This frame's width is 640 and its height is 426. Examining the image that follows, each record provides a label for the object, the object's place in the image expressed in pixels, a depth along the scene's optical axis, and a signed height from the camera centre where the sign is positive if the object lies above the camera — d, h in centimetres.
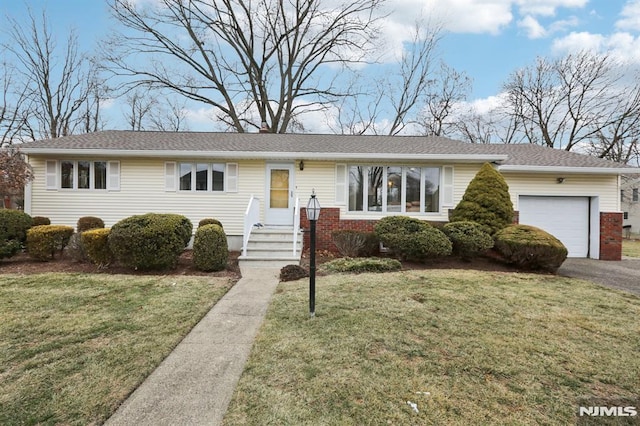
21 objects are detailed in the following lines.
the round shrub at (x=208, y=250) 681 -96
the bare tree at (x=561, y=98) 2102 +874
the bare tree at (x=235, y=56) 1911 +1045
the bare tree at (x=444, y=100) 2342 +873
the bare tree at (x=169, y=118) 2369 +714
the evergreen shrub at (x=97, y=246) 668 -89
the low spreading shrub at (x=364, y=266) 703 -132
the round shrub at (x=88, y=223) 882 -51
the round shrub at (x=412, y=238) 747 -69
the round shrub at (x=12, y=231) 703 -62
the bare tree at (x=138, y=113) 2395 +762
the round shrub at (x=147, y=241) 634 -73
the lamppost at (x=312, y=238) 418 -41
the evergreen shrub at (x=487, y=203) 829 +26
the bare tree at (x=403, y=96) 2212 +879
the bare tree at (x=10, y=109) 1944 +625
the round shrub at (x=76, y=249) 711 -102
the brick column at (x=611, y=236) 967 -71
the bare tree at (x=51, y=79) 1980 +887
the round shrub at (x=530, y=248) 712 -86
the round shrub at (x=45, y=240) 716 -85
